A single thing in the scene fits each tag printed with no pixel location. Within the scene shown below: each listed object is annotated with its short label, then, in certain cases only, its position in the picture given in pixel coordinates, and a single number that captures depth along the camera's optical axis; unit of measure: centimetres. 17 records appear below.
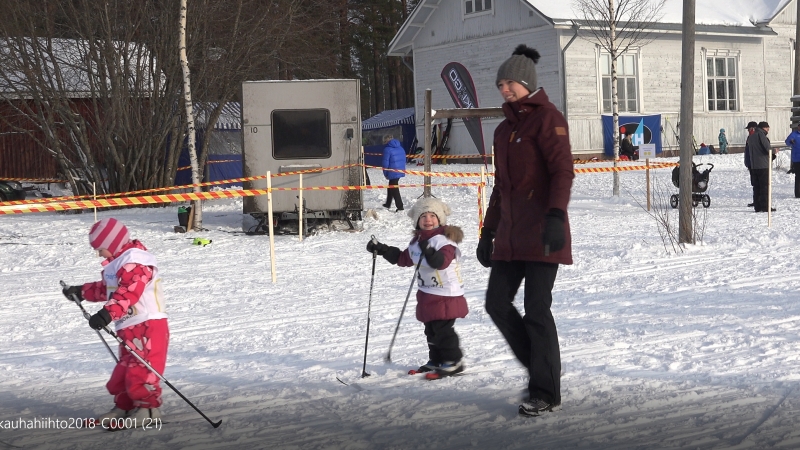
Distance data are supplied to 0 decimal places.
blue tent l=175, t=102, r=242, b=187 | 2883
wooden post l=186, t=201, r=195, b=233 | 1759
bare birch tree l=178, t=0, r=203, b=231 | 1767
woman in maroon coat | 473
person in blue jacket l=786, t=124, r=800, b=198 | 1920
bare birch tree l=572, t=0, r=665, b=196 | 2884
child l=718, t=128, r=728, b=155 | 3391
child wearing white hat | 586
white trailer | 1662
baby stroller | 1834
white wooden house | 3161
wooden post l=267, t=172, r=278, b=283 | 1096
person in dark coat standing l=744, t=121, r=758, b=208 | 1748
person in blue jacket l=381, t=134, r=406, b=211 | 1981
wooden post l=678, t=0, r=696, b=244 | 1264
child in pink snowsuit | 499
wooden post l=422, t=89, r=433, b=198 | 1911
